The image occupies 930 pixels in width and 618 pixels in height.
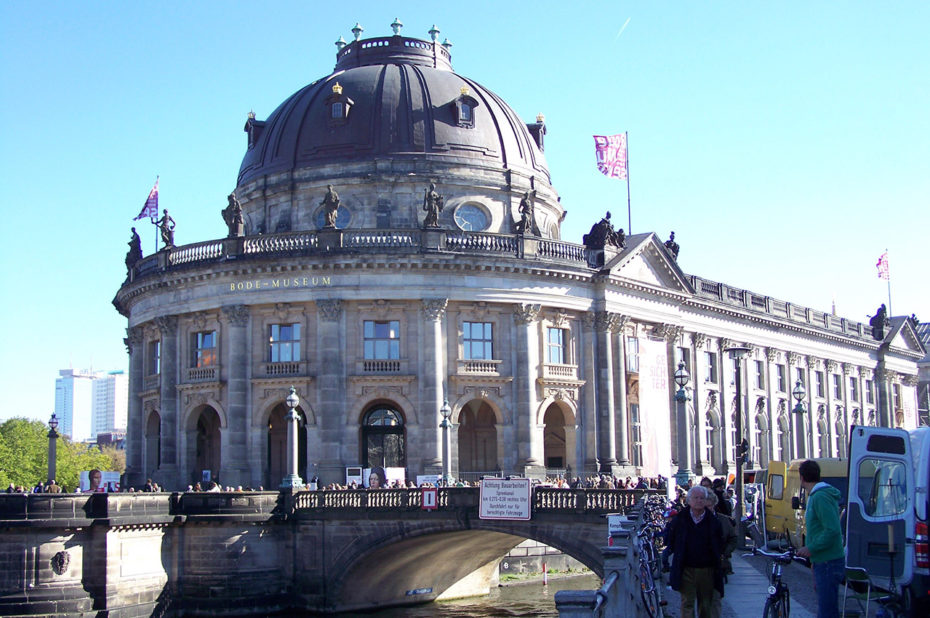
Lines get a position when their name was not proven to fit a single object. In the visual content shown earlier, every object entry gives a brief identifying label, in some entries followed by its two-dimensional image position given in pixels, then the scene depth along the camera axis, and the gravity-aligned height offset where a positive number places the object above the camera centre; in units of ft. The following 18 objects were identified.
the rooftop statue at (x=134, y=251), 200.13 +33.15
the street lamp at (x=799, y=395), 162.51 +5.47
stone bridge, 132.46 -11.80
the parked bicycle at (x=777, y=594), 46.88 -6.28
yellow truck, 104.99 -5.44
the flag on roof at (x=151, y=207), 192.95 +38.96
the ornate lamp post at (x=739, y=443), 117.29 -0.76
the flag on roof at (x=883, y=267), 287.89 +40.69
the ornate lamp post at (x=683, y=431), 123.13 +0.72
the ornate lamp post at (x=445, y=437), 155.84 +0.54
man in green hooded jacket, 47.91 -4.45
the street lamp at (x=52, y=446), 173.47 +0.27
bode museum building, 171.94 +19.84
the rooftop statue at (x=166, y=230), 188.34 +34.30
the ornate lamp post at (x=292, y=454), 148.46 -1.29
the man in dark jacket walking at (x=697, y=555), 48.47 -4.83
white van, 54.44 -3.62
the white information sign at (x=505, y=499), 131.54 -6.55
